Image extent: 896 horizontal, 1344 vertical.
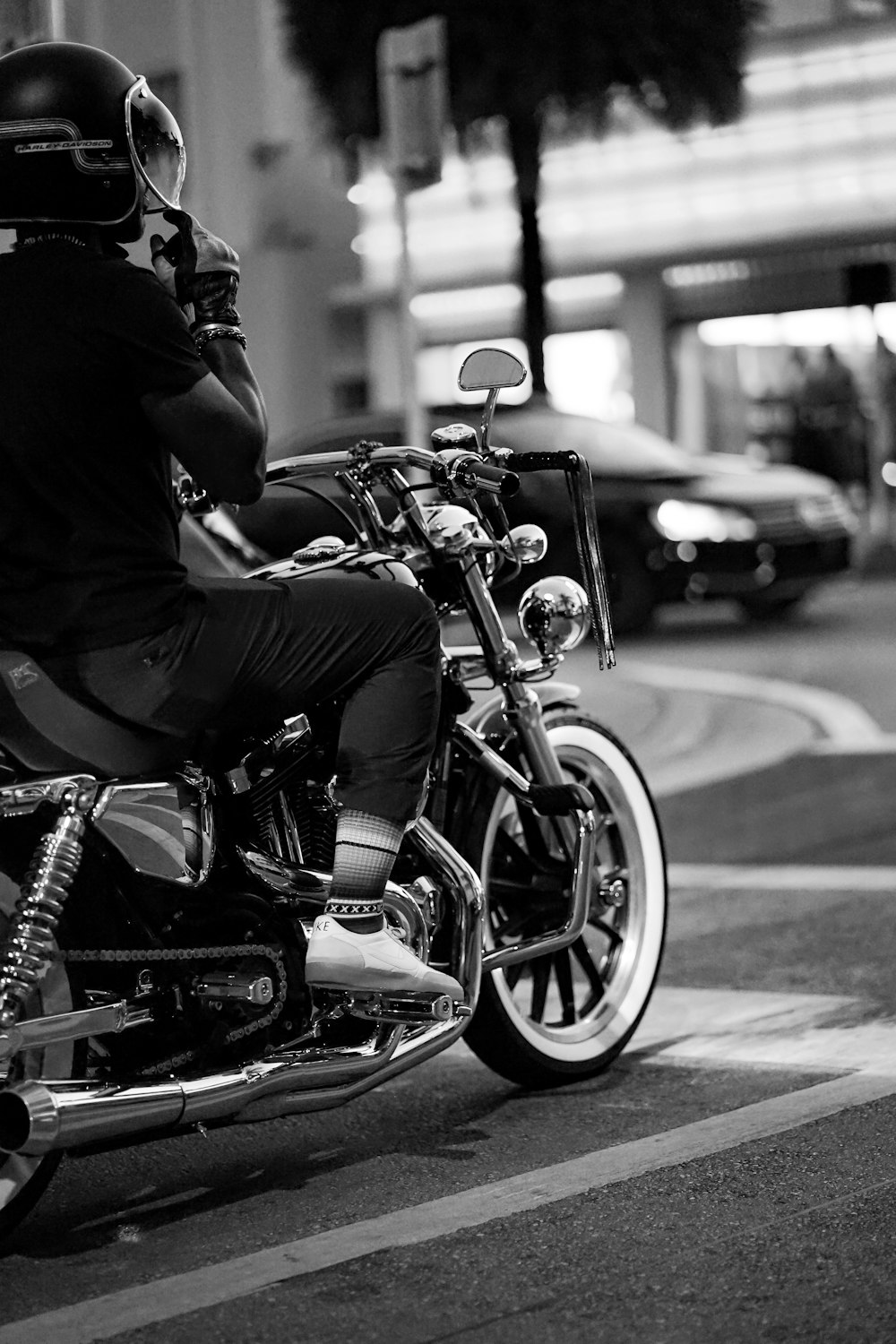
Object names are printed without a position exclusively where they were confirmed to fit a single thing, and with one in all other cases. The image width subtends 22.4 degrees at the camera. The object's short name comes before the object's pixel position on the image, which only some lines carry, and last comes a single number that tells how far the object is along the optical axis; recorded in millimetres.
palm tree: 19422
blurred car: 16047
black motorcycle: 3725
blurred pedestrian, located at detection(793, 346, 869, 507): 24297
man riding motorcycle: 3697
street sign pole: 10914
